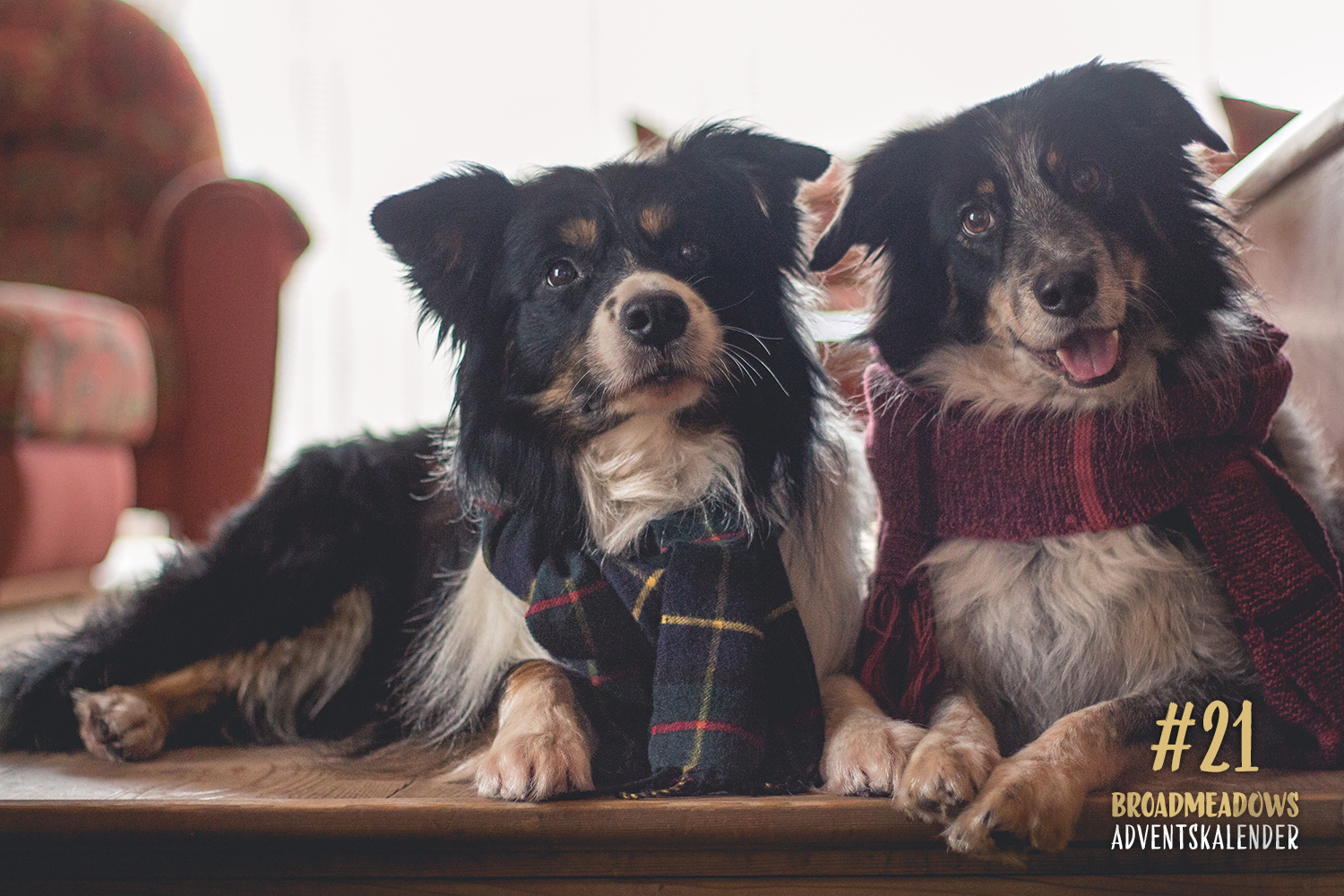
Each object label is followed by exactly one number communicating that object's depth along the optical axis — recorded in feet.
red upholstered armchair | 4.83
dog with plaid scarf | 3.16
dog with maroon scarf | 3.14
